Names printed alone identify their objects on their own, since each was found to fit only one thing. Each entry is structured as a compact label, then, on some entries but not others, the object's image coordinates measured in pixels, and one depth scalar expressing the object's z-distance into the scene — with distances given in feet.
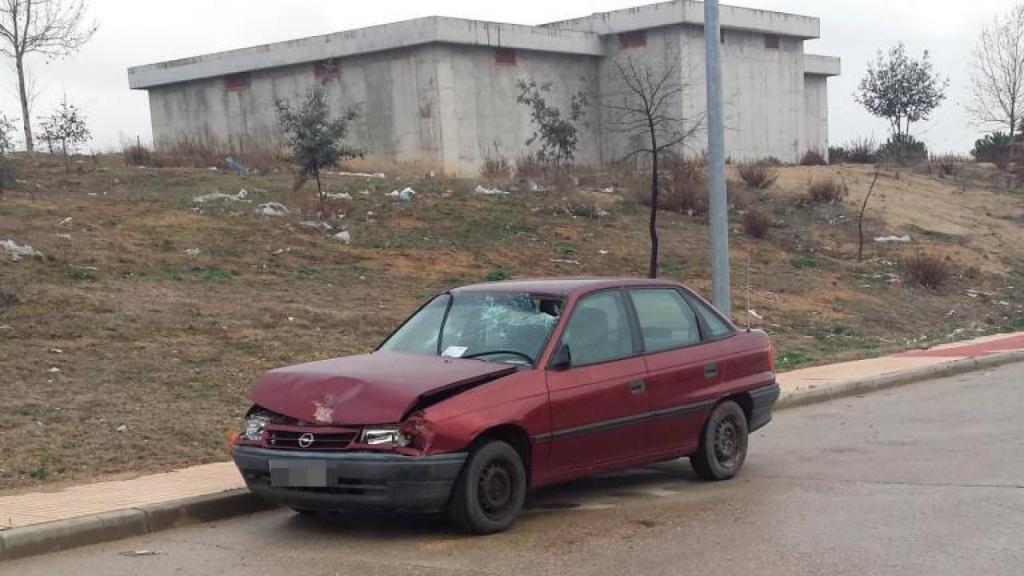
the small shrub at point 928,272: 84.43
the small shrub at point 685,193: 98.22
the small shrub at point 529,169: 101.45
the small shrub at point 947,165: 137.69
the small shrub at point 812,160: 138.25
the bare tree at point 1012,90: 150.00
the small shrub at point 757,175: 113.29
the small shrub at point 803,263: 86.17
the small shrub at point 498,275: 66.32
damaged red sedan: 23.90
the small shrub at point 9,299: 45.52
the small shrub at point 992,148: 163.94
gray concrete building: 117.29
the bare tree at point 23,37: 115.34
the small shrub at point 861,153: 146.82
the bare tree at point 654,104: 125.08
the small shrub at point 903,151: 144.56
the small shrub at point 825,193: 109.81
